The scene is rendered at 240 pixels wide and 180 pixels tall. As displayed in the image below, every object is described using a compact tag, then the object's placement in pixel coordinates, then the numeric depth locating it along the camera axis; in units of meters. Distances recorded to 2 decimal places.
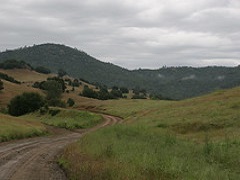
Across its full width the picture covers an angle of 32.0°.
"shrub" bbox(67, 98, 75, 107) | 142.25
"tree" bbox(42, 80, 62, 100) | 150.25
